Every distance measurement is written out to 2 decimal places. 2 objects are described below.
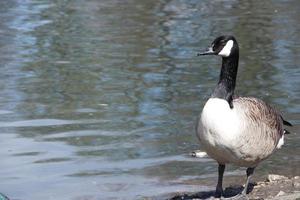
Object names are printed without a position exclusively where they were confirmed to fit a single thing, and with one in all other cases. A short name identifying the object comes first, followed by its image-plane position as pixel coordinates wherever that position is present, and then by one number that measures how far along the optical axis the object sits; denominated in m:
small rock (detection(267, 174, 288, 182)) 16.47
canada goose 14.25
